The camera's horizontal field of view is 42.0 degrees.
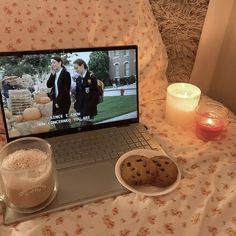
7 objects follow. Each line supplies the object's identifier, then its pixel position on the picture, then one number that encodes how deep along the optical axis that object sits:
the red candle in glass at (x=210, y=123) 0.94
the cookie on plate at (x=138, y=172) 0.75
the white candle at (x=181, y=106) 1.01
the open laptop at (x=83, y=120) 0.79
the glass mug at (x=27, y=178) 0.66
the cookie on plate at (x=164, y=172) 0.75
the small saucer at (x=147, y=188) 0.74
